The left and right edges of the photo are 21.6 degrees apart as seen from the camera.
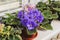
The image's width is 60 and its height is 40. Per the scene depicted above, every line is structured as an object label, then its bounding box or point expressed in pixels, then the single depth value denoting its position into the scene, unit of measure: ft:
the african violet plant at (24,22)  3.32
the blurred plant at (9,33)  3.23
